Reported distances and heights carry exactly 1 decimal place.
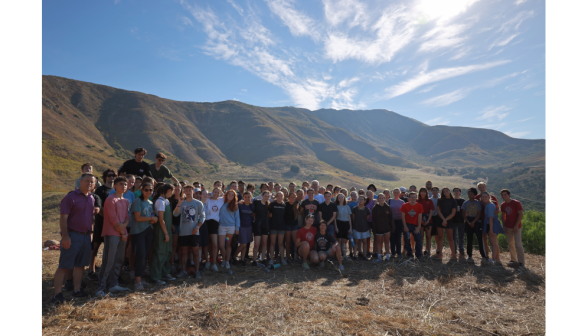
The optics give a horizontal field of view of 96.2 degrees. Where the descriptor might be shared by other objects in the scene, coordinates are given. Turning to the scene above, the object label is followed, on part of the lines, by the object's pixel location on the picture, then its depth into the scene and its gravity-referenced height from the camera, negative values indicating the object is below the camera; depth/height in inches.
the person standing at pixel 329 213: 308.5 -53.5
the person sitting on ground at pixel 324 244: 283.7 -84.0
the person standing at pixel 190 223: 236.5 -49.1
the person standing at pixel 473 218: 302.4 -59.0
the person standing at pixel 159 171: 268.1 -2.6
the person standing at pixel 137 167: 253.1 +1.6
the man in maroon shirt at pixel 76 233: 168.4 -42.6
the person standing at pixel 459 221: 309.0 -63.5
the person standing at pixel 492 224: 290.5 -63.4
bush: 389.3 -109.7
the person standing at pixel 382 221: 311.0 -63.9
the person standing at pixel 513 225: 280.7 -62.7
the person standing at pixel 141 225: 202.4 -44.1
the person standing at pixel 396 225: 319.3 -70.2
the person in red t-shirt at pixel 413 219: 308.5 -61.7
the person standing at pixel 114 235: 188.1 -48.2
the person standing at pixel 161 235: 214.8 -55.5
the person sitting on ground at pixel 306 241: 282.4 -80.0
